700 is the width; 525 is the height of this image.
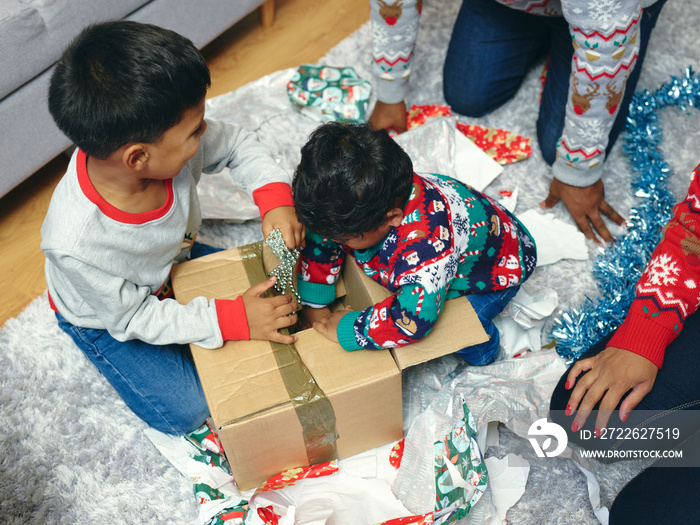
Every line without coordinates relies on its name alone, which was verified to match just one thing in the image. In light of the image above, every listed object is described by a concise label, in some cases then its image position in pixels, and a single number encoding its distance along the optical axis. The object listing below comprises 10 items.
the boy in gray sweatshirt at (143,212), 0.73
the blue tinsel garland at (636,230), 1.09
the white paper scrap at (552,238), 1.22
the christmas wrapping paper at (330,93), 1.46
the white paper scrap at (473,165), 1.34
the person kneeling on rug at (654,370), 0.84
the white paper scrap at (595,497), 0.91
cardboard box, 0.82
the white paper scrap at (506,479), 0.93
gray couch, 1.18
